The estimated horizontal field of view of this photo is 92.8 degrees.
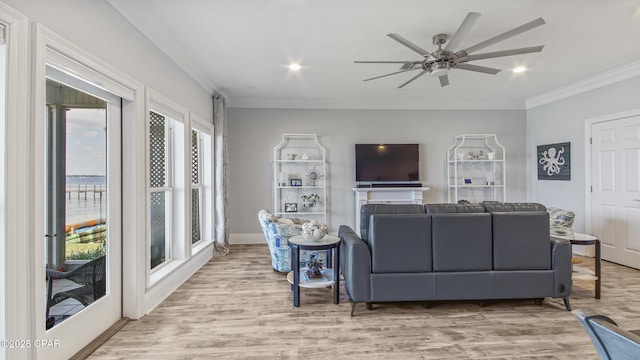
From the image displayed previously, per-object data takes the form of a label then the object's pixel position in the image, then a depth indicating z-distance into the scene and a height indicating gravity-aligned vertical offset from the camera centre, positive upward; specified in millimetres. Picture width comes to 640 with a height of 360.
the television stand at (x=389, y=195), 5785 -267
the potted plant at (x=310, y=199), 5941 -340
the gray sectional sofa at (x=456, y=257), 2816 -715
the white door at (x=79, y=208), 2068 -196
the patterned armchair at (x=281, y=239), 4043 -763
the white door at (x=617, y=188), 4199 -132
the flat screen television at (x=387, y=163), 5961 +357
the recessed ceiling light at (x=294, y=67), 4004 +1548
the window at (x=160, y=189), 3543 -69
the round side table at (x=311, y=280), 3055 -908
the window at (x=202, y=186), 4759 -56
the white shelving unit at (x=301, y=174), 5867 +140
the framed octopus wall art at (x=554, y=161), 5223 +330
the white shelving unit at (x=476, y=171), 6125 +194
